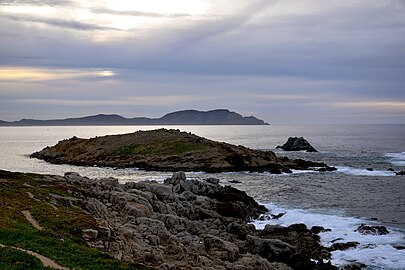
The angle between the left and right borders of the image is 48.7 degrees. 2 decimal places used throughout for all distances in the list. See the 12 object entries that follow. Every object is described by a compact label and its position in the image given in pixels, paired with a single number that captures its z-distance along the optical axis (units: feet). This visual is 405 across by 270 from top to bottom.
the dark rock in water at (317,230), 149.89
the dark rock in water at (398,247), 127.65
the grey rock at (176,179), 199.74
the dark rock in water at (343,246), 130.31
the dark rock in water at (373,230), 144.36
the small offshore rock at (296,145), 543.68
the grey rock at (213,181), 215.10
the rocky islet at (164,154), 357.00
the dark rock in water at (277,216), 178.71
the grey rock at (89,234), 98.01
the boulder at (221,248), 110.32
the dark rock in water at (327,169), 336.49
